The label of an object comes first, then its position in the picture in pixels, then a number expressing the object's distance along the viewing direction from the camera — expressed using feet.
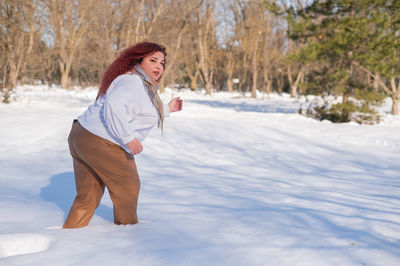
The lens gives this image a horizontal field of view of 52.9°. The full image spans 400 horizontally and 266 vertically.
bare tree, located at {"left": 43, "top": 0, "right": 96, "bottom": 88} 84.38
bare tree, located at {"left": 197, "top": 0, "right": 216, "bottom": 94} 110.43
